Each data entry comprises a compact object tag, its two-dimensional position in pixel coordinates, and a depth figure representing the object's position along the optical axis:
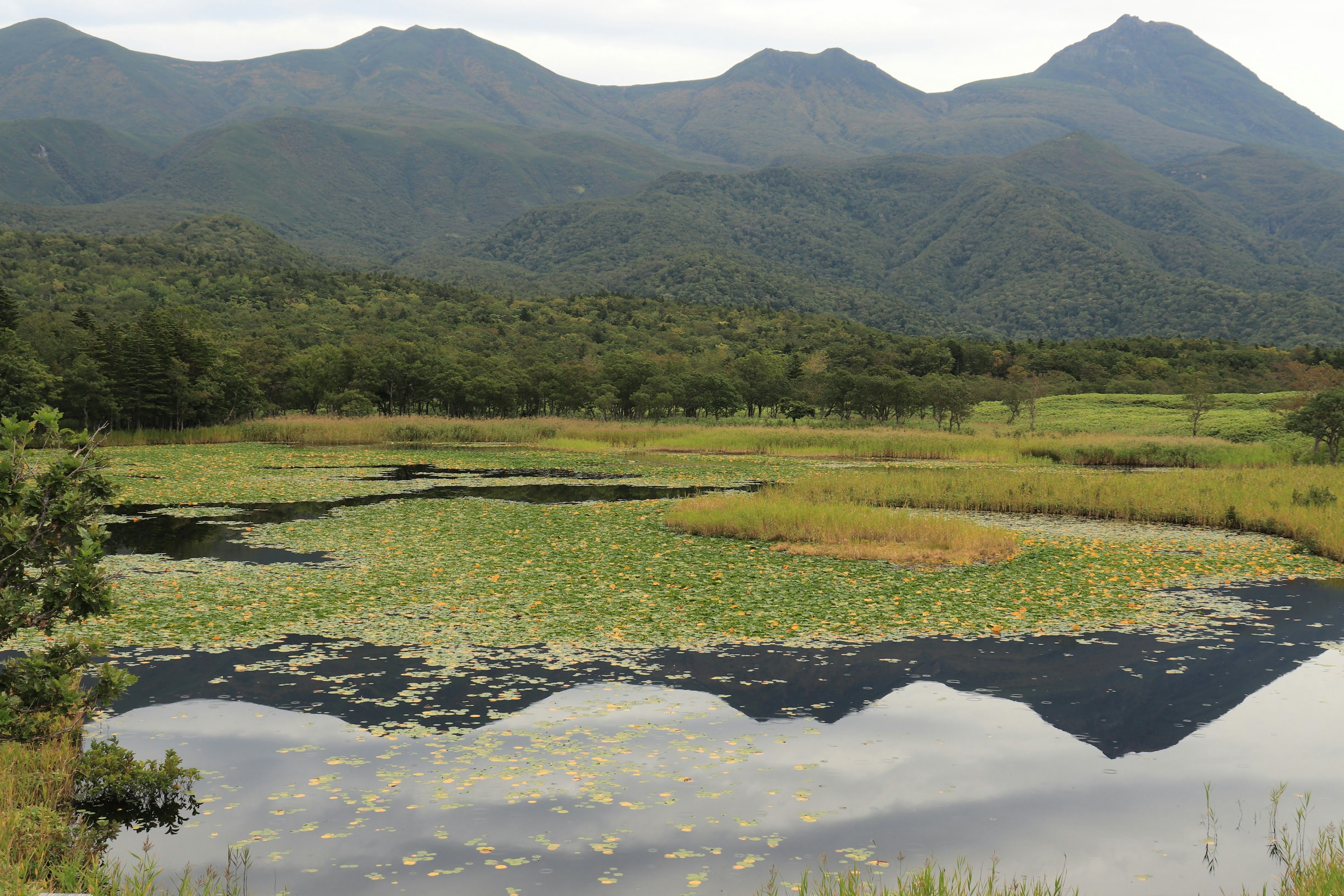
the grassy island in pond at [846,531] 24.94
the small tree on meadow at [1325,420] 47.09
